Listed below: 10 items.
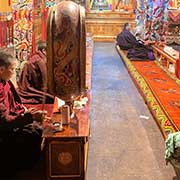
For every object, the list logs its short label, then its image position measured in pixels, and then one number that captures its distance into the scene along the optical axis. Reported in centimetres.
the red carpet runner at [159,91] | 333
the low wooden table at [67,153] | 222
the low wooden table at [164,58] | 565
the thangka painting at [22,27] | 393
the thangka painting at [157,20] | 777
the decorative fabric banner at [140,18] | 826
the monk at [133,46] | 679
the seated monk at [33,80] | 314
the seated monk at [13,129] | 222
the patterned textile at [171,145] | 225
